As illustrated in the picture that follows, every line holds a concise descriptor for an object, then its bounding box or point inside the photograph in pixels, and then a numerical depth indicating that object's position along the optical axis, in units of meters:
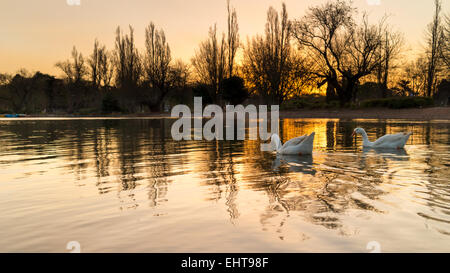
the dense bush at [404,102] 42.44
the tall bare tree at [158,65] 71.25
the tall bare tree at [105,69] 80.94
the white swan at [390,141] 12.98
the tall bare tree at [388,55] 53.56
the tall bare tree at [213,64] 63.19
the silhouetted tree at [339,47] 48.50
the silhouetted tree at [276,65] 55.12
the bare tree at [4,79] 85.16
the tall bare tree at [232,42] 62.72
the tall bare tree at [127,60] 72.00
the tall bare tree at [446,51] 40.41
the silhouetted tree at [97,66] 80.56
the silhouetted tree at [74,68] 80.94
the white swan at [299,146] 11.10
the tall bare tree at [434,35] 51.12
